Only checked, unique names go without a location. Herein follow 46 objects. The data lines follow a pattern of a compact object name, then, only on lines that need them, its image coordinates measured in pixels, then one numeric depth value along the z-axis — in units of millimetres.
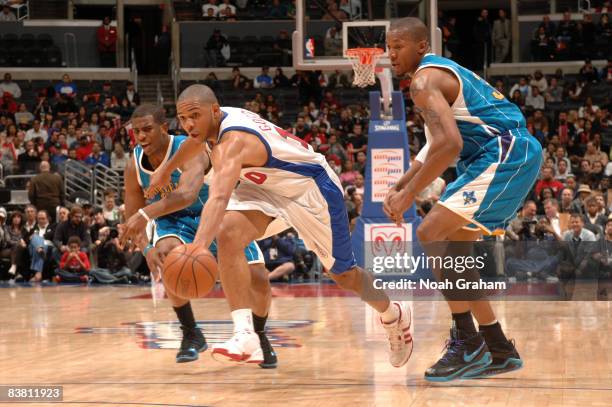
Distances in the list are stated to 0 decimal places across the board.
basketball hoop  12922
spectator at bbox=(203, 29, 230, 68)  23250
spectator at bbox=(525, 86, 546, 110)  20297
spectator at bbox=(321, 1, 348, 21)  15164
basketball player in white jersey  5016
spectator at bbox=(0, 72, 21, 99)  21969
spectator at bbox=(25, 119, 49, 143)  19031
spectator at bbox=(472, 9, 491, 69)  23938
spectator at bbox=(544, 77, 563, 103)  20891
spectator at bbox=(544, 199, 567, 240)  12523
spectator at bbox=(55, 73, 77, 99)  21906
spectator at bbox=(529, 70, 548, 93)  21122
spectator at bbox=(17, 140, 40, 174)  17844
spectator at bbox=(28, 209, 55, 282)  14602
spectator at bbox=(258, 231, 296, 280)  13930
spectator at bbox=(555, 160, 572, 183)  16000
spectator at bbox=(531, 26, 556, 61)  22656
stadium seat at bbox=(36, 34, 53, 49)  23625
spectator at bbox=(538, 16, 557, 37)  22828
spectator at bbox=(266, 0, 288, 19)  24219
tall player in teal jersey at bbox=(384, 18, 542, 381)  5121
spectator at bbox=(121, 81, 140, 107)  21562
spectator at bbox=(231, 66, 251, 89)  22047
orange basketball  4570
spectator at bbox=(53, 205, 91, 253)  14594
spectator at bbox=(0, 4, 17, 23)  24288
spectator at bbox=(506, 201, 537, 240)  12609
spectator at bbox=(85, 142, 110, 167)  17969
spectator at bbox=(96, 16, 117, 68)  24203
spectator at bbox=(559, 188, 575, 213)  13266
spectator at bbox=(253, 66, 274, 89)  22219
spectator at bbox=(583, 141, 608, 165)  16562
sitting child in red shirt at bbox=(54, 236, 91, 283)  14516
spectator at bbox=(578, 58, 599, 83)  21156
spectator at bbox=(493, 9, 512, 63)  23953
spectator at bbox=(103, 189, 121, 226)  15492
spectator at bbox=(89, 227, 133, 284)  14367
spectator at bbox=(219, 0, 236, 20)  24141
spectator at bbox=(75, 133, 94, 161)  18203
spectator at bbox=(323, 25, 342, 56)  14227
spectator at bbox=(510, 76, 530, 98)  20566
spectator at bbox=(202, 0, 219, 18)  24234
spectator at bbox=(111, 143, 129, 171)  17922
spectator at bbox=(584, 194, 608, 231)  12797
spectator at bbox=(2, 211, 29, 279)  14727
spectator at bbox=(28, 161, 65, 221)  16047
